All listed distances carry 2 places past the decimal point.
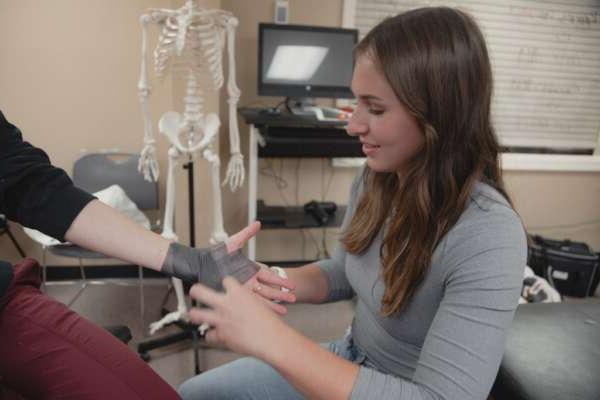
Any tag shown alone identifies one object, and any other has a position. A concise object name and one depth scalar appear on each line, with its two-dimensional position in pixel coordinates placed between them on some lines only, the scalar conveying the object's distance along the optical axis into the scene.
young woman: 0.68
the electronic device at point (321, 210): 2.66
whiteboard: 2.97
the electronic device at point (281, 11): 2.64
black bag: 2.89
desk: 2.36
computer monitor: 2.46
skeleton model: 1.85
